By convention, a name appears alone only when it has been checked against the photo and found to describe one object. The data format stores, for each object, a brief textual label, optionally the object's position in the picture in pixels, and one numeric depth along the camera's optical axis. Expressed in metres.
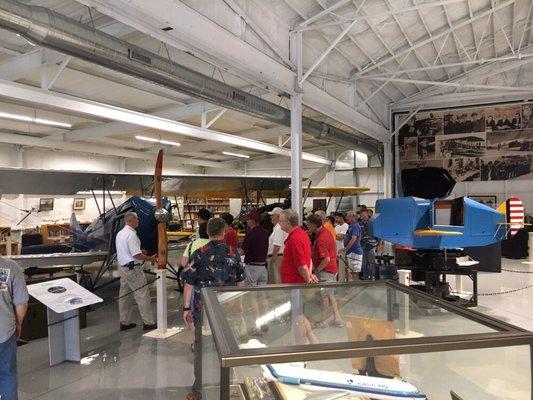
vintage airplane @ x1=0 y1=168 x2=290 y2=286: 6.18
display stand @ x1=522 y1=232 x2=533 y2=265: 11.61
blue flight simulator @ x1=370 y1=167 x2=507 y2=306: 5.50
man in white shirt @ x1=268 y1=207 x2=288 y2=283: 6.11
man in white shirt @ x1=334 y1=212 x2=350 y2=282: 7.98
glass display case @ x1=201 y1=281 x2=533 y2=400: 1.23
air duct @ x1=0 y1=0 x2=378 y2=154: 3.47
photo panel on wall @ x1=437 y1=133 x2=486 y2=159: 14.35
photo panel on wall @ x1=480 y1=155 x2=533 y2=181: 13.85
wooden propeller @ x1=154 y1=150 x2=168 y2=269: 5.14
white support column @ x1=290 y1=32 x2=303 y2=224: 6.63
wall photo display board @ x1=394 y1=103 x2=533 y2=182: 13.88
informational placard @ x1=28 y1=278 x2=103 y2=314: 3.83
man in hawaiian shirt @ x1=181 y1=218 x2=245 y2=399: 3.19
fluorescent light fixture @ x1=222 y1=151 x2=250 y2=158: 18.80
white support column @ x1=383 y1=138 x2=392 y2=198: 14.43
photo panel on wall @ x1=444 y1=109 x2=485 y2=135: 14.28
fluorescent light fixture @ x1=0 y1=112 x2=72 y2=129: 9.59
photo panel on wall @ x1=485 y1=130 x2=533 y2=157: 13.80
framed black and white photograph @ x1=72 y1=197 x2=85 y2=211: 17.17
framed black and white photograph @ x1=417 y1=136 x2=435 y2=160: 14.93
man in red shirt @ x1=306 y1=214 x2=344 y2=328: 4.88
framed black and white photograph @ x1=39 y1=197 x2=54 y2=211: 15.96
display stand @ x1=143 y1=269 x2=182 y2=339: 4.98
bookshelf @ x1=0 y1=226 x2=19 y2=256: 12.28
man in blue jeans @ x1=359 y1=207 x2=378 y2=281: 8.16
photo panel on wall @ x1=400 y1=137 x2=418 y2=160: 15.16
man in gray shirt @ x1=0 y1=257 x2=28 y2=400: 2.65
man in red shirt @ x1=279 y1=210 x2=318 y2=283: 3.99
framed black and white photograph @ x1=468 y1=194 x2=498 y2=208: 14.26
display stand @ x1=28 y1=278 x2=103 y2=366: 3.96
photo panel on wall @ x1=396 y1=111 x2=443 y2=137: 14.83
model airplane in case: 1.46
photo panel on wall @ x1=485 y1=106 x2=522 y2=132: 13.85
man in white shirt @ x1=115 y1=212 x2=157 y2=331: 5.14
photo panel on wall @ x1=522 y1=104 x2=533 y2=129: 13.69
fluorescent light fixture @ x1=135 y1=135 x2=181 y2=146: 14.20
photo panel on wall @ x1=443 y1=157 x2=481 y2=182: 14.44
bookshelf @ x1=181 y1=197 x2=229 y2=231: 20.62
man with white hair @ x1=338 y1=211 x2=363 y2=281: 7.41
